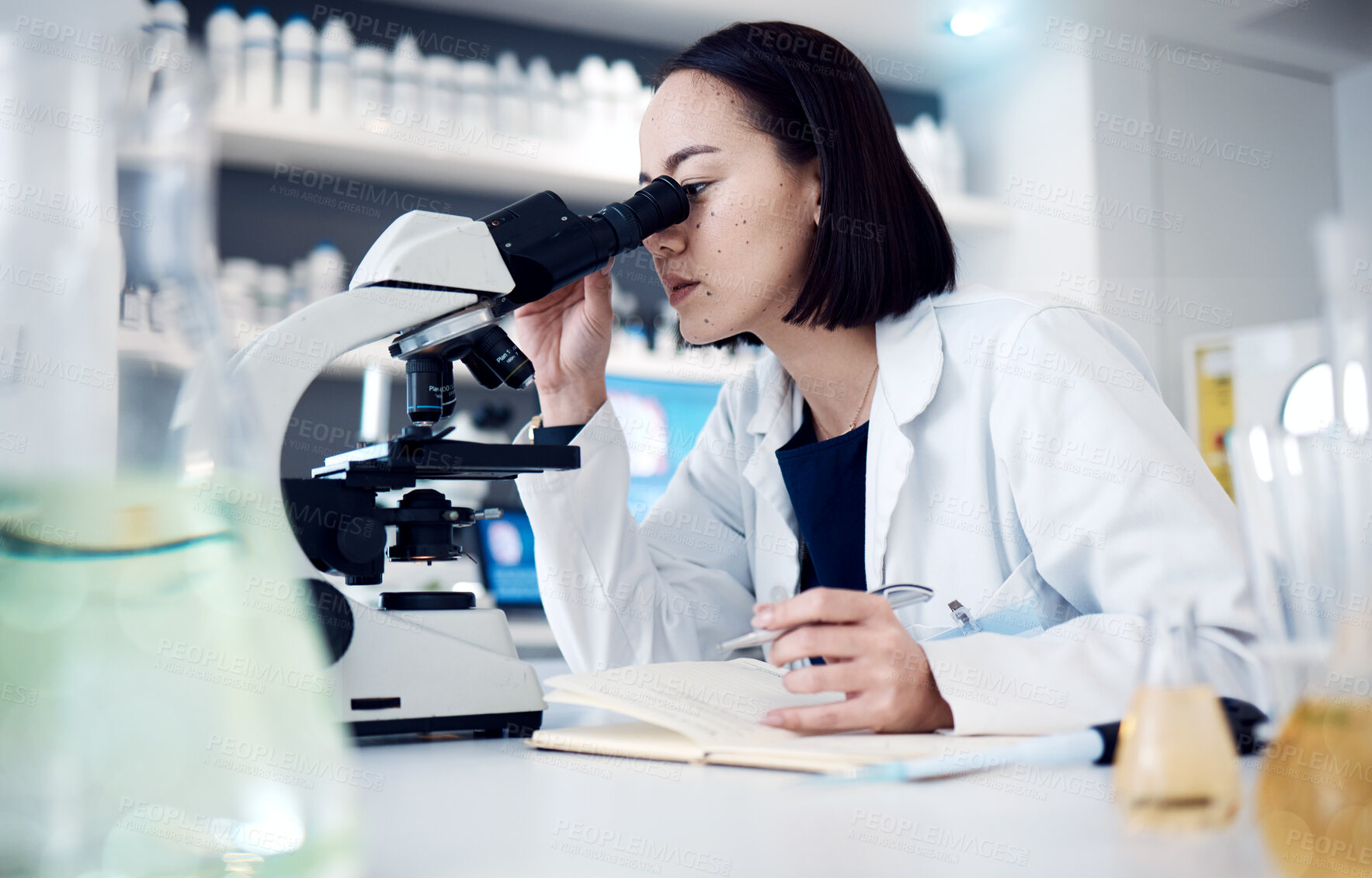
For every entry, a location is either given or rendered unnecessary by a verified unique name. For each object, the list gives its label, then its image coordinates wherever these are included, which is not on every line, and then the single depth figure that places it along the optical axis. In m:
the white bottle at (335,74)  2.55
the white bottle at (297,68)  2.53
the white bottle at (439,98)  2.67
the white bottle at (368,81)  2.61
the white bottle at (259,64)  2.50
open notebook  0.63
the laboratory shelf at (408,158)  2.50
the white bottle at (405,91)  2.63
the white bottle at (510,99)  2.76
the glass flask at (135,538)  0.29
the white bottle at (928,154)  3.31
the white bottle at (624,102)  2.91
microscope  0.74
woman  0.98
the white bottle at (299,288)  2.63
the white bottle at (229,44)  2.45
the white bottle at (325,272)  2.69
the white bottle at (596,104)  2.88
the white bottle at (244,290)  2.45
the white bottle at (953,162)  3.38
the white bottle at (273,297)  2.54
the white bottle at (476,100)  2.70
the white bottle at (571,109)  2.87
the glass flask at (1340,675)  0.32
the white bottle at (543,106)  2.83
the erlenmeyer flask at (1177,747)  0.39
